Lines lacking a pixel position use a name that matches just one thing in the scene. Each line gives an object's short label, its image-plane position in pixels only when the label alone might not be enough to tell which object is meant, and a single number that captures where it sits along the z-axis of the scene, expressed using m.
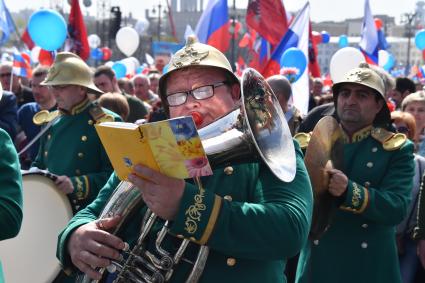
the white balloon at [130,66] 18.25
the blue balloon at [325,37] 23.41
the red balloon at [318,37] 19.70
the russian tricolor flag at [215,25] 10.85
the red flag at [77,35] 10.68
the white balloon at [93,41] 26.02
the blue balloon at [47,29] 9.95
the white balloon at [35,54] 16.13
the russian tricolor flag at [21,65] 13.90
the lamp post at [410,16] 33.16
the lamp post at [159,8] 41.97
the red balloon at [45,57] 12.71
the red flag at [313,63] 12.40
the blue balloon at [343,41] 27.62
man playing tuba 2.12
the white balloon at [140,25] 30.08
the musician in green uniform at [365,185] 3.93
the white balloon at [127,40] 20.20
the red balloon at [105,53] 28.48
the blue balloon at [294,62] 8.64
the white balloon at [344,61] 10.53
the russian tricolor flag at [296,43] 9.13
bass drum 4.14
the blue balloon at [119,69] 15.48
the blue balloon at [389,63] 19.45
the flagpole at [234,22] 21.46
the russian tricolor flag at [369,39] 12.01
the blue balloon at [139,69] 21.61
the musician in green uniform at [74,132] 4.74
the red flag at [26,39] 17.17
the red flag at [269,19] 10.36
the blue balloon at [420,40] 15.75
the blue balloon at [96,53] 26.31
